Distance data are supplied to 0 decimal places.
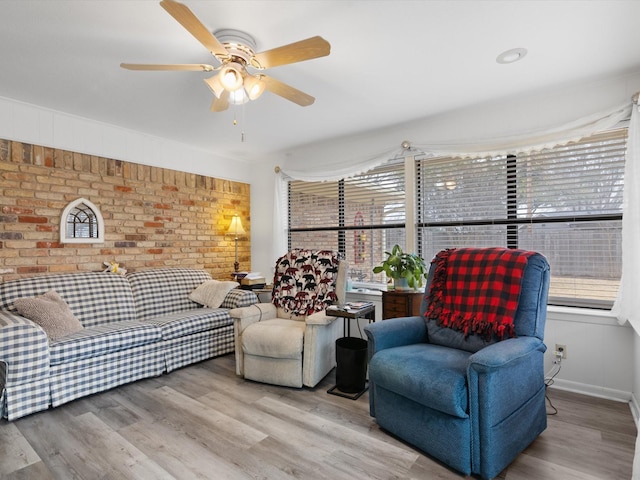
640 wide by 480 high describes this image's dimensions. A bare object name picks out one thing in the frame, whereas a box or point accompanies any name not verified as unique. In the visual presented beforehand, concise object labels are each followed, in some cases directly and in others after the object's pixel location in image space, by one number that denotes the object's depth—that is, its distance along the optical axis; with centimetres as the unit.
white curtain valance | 271
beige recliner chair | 283
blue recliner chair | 173
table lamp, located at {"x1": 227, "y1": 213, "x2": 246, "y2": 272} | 477
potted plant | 318
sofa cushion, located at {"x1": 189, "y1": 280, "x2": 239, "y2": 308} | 386
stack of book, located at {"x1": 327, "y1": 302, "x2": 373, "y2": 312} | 288
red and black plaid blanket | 212
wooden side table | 313
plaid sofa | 238
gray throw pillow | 265
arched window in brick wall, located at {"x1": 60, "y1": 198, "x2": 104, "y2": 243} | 334
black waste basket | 276
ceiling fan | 177
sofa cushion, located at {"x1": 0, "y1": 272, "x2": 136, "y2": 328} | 289
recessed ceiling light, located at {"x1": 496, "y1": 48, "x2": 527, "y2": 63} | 230
